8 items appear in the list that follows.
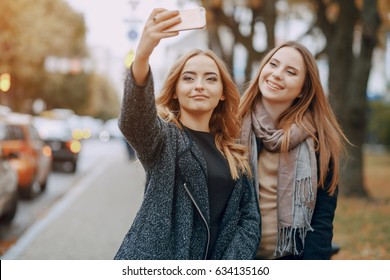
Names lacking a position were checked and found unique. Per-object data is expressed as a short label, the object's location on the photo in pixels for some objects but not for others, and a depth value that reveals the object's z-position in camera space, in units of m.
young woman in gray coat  2.52
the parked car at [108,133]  44.97
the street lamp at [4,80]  16.68
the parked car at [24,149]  11.43
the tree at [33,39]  14.05
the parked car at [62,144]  18.19
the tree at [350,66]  11.50
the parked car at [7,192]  8.20
